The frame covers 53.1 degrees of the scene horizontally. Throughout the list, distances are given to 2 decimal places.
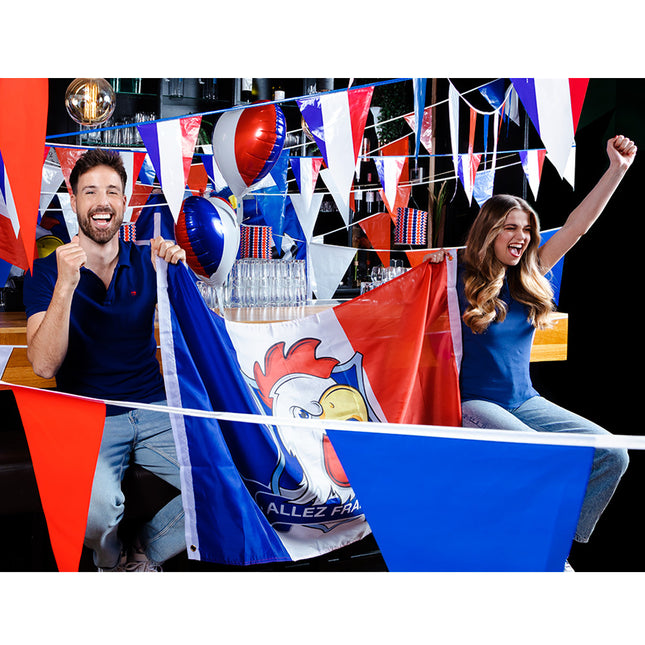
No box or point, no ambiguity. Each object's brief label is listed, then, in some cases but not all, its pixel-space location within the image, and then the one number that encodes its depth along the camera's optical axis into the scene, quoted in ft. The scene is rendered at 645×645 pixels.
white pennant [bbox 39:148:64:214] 13.26
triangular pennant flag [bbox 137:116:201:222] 8.39
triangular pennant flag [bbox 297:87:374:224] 9.12
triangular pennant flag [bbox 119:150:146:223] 11.72
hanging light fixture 12.48
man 6.95
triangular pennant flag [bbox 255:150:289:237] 16.15
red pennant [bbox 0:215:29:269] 7.88
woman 8.15
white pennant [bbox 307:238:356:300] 15.84
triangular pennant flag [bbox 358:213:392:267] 19.12
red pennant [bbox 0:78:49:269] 6.01
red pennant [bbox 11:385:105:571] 5.87
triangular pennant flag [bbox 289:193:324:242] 14.31
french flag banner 6.58
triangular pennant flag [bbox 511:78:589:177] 7.18
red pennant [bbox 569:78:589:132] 7.45
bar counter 8.36
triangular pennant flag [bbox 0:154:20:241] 6.46
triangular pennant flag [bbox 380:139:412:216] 18.01
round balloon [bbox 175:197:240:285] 9.39
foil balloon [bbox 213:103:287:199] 10.02
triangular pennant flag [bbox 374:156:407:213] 14.42
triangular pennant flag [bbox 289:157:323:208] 13.75
